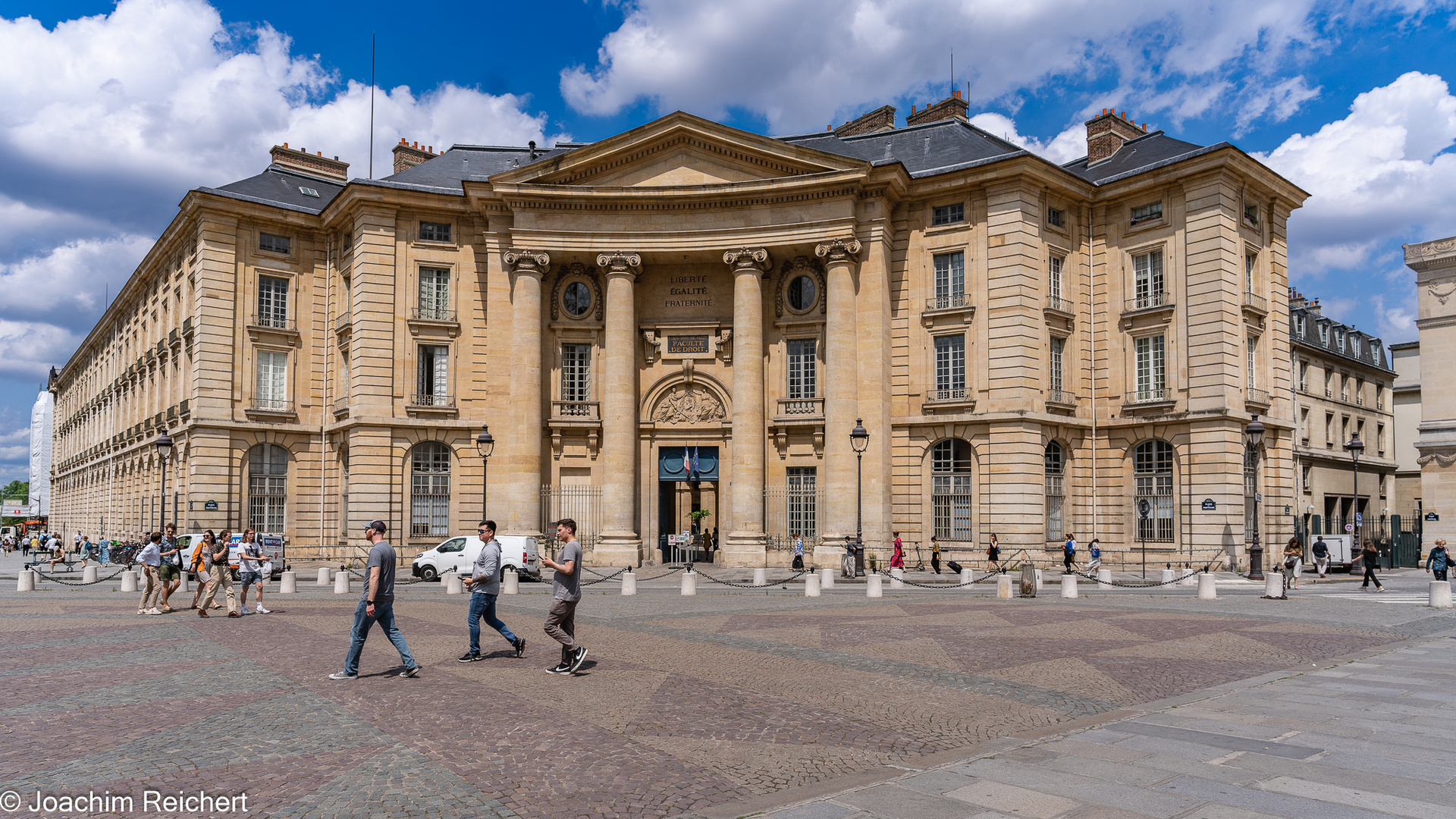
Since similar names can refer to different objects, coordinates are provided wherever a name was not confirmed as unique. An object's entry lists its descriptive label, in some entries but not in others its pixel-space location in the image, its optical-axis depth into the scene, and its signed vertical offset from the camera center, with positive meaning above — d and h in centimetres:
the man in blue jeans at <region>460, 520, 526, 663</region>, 1302 -166
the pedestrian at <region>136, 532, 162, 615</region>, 2011 -205
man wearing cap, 1160 -164
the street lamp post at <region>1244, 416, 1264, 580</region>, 2928 -257
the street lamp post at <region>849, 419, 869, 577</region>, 2953 +48
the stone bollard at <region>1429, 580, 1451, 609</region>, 2169 -282
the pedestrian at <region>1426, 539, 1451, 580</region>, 2552 -252
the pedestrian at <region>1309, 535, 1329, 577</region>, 3328 -304
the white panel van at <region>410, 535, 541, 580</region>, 3098 -291
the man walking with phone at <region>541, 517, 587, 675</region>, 1212 -169
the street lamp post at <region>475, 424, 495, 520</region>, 3203 +74
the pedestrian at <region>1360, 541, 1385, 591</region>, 2723 -261
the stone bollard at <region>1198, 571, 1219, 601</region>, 2359 -295
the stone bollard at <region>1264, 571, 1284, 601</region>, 2412 -291
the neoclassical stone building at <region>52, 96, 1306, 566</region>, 3534 +475
